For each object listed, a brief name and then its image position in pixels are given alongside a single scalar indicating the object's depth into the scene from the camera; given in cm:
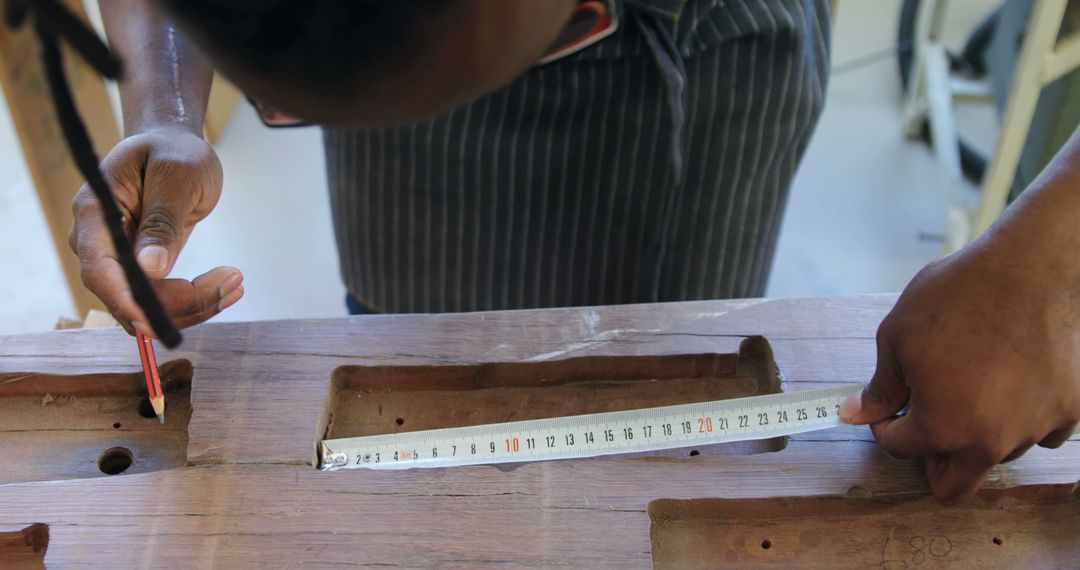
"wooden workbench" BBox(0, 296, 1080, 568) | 118
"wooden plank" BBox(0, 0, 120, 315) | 233
